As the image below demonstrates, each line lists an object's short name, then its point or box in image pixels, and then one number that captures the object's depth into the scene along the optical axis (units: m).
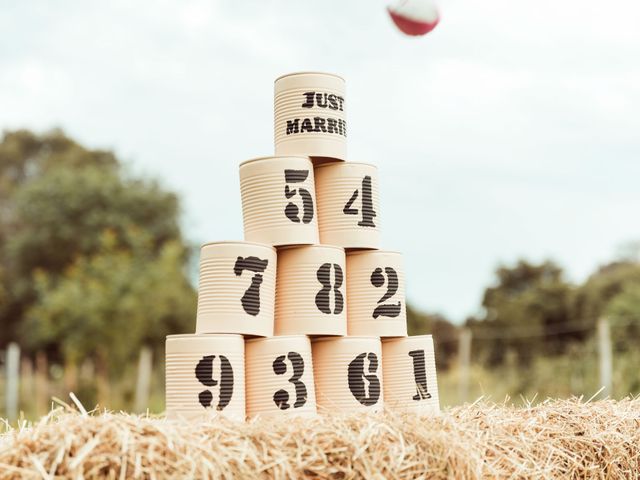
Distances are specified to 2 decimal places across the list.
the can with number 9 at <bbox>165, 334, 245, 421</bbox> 3.39
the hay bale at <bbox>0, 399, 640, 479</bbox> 2.63
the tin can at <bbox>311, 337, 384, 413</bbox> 3.71
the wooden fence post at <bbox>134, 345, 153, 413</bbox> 14.33
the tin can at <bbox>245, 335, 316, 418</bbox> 3.47
